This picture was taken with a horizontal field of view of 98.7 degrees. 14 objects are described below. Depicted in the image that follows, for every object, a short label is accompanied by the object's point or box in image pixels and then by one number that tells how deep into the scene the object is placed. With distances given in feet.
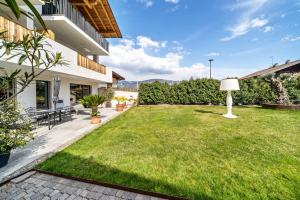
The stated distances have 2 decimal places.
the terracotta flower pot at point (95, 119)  21.82
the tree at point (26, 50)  6.34
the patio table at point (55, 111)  18.62
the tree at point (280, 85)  32.75
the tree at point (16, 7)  2.31
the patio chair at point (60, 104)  23.40
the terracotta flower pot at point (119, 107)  35.69
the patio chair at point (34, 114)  17.30
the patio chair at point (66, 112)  22.30
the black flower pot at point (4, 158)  9.19
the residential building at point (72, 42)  20.90
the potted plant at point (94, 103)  21.90
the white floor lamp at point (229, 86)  23.53
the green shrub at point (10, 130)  9.34
